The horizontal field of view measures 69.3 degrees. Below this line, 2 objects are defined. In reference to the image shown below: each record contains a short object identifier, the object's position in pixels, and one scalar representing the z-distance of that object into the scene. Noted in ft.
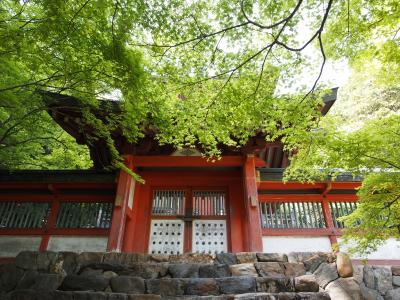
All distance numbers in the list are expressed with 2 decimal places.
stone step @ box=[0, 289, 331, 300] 13.79
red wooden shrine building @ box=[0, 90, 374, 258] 25.82
